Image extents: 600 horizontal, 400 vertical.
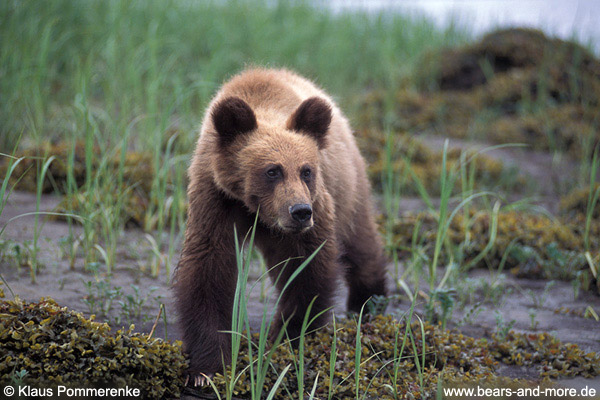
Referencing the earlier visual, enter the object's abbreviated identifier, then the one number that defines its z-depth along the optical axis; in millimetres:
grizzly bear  6207
